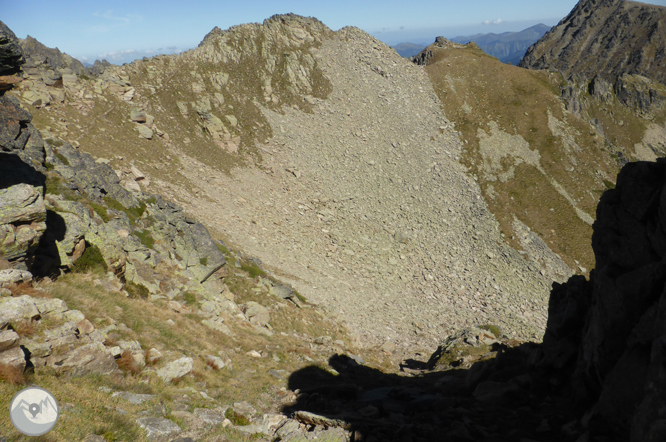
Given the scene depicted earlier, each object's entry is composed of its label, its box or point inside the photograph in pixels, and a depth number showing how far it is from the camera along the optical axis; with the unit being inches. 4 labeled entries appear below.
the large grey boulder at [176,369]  568.6
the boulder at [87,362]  454.9
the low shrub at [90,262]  749.3
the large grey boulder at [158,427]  410.3
